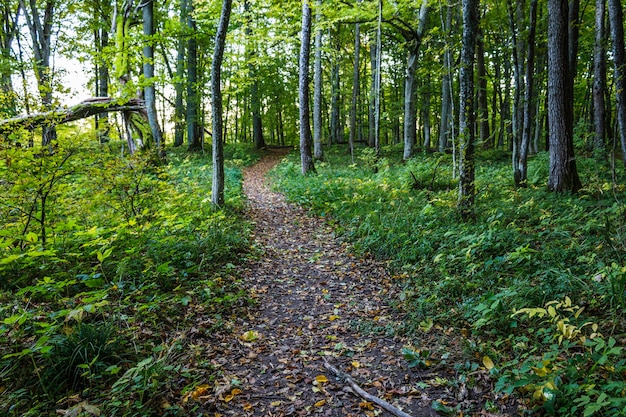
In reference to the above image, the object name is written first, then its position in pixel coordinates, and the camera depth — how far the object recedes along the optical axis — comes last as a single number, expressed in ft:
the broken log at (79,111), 15.96
